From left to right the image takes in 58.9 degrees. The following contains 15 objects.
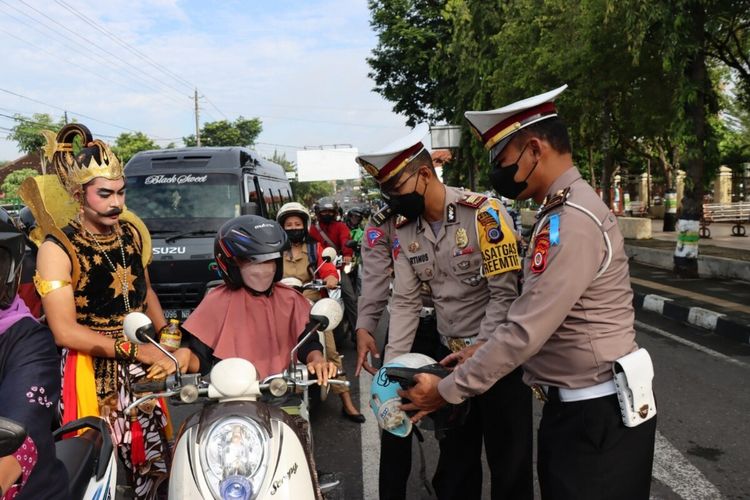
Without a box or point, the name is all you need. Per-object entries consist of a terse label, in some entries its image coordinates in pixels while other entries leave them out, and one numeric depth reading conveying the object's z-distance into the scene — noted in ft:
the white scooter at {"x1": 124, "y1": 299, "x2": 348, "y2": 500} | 6.17
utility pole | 159.43
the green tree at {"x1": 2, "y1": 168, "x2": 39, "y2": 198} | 138.92
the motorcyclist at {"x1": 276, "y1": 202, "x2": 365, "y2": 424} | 18.26
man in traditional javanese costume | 9.11
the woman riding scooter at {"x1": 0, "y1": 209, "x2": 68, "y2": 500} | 5.13
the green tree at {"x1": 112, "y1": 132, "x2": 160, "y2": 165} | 148.25
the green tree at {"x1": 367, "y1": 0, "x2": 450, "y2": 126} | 87.40
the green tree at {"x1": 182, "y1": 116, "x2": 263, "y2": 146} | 188.55
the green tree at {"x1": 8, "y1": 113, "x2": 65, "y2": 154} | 146.30
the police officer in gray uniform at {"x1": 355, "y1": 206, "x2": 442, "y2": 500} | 10.26
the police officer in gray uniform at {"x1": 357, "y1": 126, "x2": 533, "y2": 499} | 8.74
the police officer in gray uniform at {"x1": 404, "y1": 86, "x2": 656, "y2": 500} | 6.27
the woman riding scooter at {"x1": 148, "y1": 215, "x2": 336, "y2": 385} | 8.77
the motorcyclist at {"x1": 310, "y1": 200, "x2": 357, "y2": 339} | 23.56
